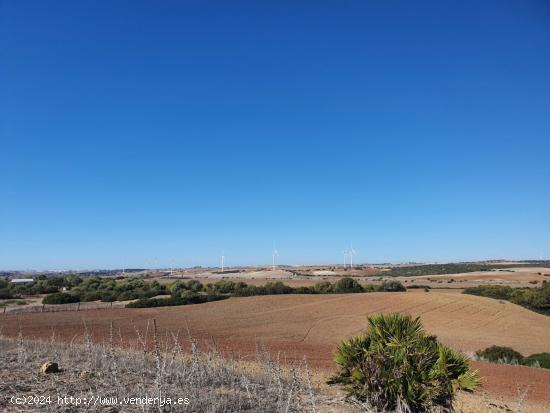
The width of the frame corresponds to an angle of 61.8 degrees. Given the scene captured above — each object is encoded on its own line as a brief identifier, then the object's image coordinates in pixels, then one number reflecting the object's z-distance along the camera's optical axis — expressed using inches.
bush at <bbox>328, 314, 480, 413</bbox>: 365.4
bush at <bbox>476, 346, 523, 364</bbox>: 853.2
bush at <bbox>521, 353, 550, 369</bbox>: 804.0
